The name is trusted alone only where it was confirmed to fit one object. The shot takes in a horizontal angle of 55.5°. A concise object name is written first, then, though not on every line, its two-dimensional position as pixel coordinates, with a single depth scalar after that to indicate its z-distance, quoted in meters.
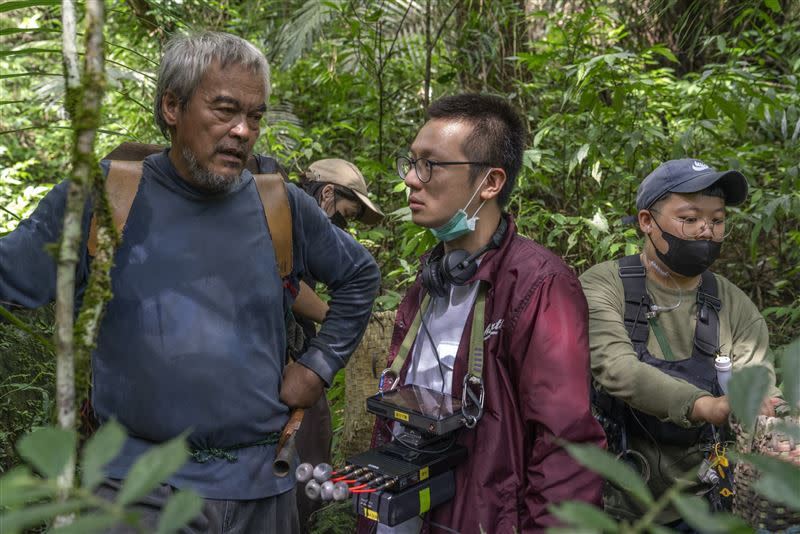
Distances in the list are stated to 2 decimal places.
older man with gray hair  2.20
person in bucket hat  4.34
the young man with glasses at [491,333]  2.17
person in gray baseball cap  2.61
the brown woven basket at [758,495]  1.86
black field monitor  2.15
